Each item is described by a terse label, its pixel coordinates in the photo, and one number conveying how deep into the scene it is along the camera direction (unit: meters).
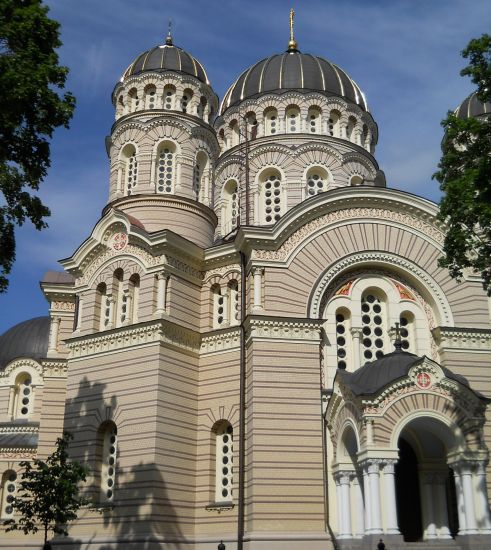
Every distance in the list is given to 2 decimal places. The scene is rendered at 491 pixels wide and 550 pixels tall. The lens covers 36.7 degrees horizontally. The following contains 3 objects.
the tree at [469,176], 16.05
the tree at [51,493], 18.45
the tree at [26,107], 14.48
